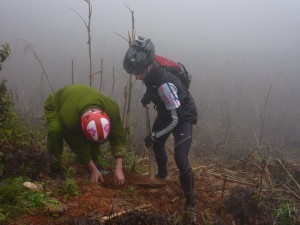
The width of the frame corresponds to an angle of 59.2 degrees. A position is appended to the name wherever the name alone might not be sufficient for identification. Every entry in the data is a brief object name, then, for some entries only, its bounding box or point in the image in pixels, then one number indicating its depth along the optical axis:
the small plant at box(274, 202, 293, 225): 3.38
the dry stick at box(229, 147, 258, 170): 4.69
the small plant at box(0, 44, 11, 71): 3.93
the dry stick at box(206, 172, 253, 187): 4.10
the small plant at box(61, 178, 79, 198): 2.97
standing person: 3.18
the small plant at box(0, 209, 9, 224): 2.31
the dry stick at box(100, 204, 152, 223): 2.49
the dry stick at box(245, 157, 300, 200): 3.87
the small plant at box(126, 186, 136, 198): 3.22
